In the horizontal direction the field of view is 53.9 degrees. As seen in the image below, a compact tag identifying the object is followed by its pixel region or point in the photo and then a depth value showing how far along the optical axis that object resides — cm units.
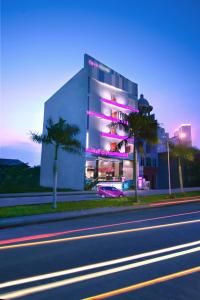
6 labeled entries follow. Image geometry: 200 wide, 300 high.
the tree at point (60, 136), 1505
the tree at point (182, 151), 2500
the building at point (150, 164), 3863
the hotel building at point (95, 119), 3050
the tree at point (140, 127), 1765
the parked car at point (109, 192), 2271
